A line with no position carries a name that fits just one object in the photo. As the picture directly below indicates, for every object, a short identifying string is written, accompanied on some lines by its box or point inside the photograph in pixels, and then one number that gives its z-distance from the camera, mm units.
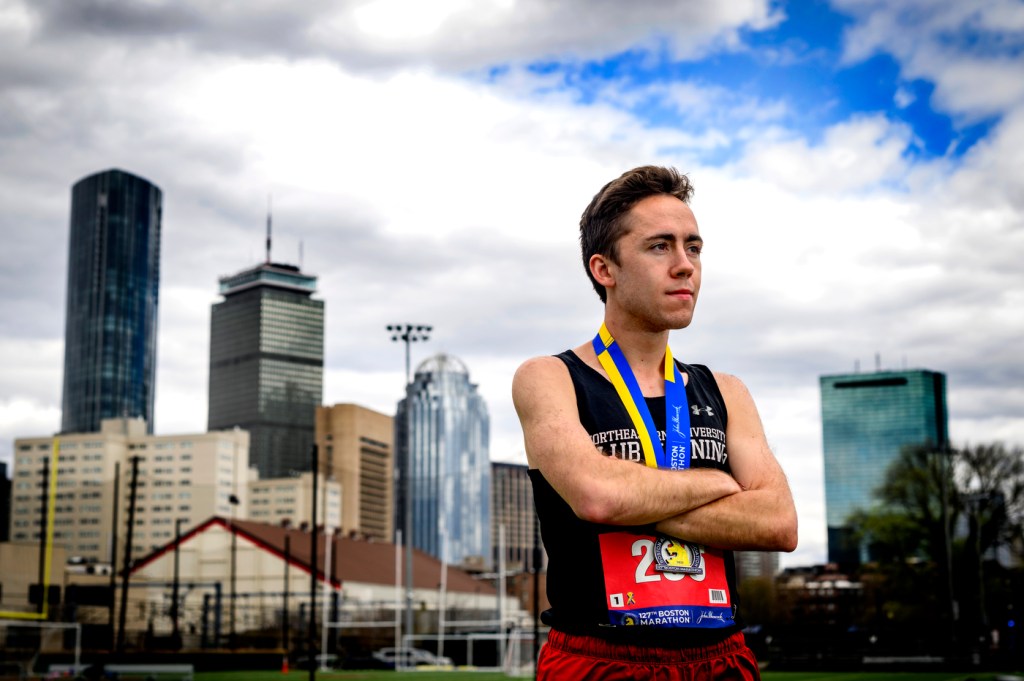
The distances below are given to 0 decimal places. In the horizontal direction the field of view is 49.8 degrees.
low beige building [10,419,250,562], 192750
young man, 2834
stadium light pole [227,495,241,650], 65188
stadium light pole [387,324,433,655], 55906
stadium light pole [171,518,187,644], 55344
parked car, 59022
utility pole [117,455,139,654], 40972
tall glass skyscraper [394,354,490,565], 140700
